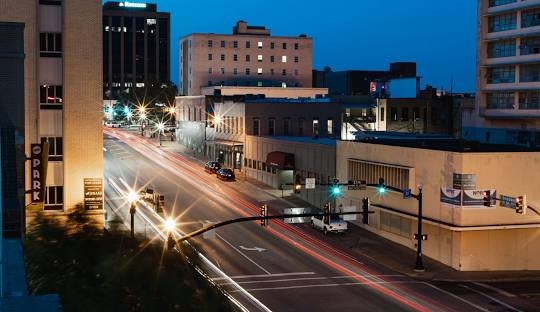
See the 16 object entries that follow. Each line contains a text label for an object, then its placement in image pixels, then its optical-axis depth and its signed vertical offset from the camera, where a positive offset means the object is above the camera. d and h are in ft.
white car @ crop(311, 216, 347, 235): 174.29 -25.46
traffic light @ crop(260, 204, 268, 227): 121.41 -15.46
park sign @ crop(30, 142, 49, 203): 126.31 -9.85
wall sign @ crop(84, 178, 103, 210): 141.28 -14.64
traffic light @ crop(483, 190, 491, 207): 128.94 -14.48
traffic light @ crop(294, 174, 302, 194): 128.77 -12.02
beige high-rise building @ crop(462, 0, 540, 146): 265.95 +16.00
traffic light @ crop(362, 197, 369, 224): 104.72 -13.41
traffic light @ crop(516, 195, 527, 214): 123.85 -14.55
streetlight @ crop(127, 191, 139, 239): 116.78 -14.51
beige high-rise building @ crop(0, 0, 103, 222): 139.74 +3.85
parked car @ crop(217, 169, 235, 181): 257.65 -20.47
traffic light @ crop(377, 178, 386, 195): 132.85 -12.77
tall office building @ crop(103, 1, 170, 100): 560.70 +25.25
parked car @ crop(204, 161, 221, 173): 270.05 -18.66
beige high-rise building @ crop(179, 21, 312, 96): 471.62 +35.50
